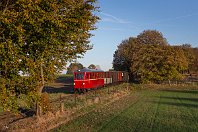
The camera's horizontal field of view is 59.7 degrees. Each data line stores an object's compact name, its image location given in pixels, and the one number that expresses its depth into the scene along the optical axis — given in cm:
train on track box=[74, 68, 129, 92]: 2209
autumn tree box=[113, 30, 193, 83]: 3286
